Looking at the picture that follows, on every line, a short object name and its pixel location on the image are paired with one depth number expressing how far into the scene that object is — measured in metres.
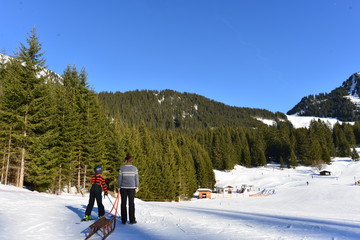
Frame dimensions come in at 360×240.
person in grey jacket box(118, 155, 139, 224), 7.62
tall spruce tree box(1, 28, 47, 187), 20.64
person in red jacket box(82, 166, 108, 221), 7.98
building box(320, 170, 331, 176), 87.56
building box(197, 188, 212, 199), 61.81
